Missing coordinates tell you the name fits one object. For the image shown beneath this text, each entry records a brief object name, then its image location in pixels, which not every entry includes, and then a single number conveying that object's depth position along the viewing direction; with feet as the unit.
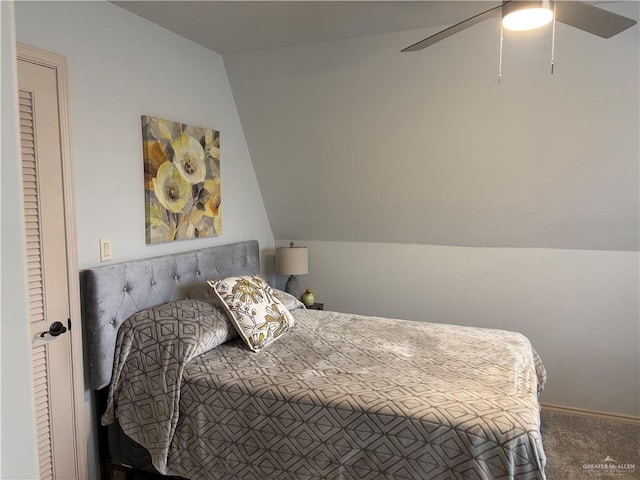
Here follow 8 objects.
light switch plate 7.72
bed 5.74
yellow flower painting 8.64
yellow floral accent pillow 8.14
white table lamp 12.46
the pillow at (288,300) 10.41
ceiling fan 4.92
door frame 6.89
